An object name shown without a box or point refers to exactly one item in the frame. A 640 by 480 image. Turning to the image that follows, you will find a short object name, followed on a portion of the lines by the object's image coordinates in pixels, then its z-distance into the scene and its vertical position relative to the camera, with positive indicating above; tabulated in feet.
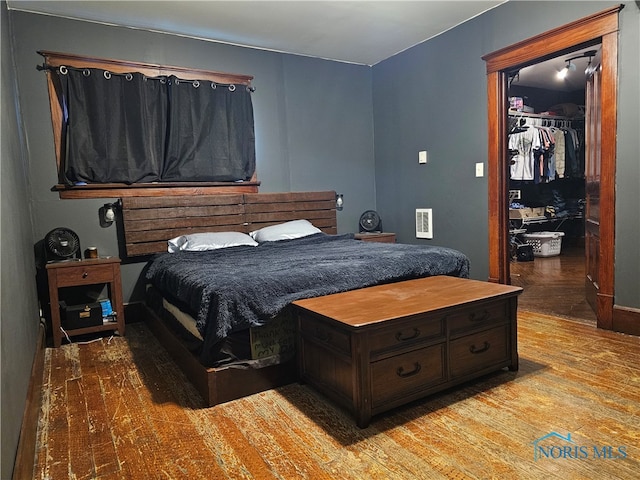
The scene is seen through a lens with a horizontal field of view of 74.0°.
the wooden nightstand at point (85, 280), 10.15 -1.78
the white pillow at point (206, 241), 11.48 -1.08
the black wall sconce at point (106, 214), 11.78 -0.17
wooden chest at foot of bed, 5.95 -2.26
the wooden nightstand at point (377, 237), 14.60 -1.48
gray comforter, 6.84 -1.43
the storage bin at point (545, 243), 20.49 -2.76
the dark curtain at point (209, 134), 12.71 +2.13
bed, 6.91 -1.39
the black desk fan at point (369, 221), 16.07 -1.02
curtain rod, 11.21 +3.71
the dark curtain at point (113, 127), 11.39 +2.23
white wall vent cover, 14.61 -1.09
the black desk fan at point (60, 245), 10.85 -0.89
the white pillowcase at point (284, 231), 12.61 -1.00
